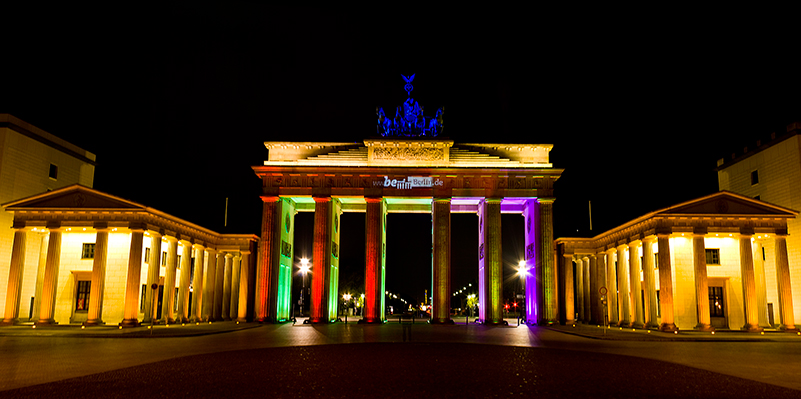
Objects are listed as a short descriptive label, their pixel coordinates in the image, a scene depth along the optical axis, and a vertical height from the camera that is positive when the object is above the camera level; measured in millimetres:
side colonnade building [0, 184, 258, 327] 40469 +1916
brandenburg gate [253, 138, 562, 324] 51594 +8691
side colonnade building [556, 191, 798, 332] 41375 +2172
